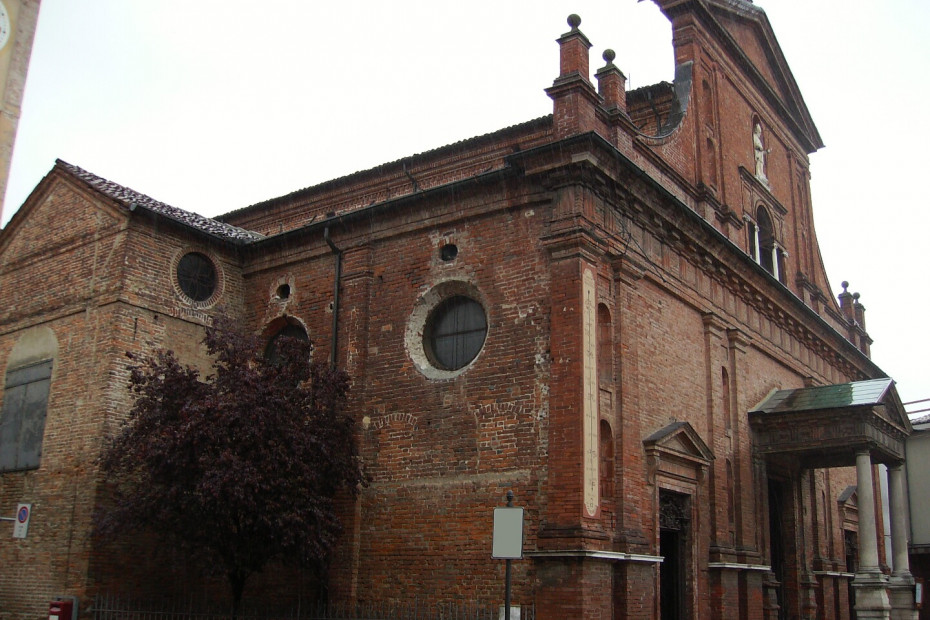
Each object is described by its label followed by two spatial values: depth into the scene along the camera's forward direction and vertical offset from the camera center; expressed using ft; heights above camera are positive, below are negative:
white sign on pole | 35.04 +1.07
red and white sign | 58.85 +1.71
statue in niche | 76.95 +32.73
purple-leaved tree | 48.83 +4.80
